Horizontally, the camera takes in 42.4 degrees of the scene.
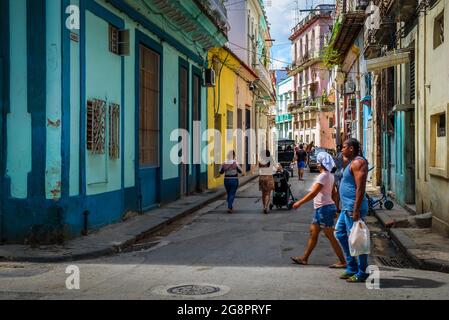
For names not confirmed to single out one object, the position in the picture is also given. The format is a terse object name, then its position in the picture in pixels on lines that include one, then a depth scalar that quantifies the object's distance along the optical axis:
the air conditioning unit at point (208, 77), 20.66
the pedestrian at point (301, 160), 27.06
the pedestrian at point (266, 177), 15.14
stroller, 15.73
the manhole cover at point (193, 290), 6.37
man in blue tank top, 6.96
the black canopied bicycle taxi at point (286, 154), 33.84
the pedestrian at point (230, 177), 15.38
